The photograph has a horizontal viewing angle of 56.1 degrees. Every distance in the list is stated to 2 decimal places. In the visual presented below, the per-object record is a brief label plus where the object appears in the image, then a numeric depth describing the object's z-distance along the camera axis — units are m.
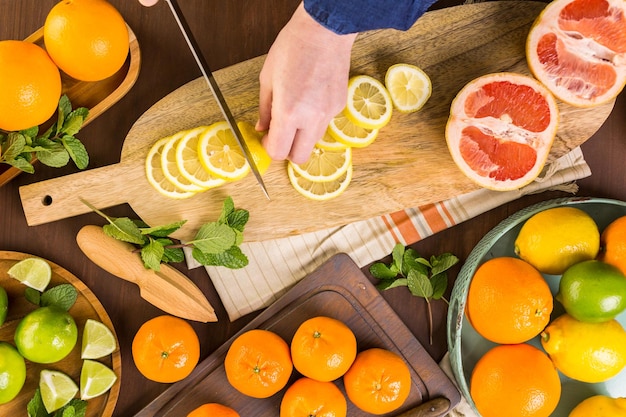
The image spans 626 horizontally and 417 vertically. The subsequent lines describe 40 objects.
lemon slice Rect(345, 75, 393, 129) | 1.51
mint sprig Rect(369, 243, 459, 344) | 1.60
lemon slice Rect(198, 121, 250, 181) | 1.49
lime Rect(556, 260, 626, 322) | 1.30
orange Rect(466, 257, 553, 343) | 1.35
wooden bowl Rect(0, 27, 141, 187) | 1.57
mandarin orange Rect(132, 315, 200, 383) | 1.47
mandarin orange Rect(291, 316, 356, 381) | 1.45
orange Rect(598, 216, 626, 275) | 1.40
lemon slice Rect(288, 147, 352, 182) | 1.54
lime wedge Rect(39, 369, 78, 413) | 1.47
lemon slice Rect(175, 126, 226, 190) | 1.51
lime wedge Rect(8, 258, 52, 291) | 1.51
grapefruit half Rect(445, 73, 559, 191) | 1.51
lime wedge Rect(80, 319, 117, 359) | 1.51
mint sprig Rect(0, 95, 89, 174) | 1.49
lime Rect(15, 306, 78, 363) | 1.41
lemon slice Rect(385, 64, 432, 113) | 1.56
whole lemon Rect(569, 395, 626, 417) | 1.36
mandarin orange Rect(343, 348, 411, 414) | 1.46
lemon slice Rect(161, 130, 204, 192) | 1.53
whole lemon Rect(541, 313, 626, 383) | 1.34
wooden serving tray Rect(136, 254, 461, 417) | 1.58
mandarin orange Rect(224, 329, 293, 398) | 1.46
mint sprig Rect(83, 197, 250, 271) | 1.51
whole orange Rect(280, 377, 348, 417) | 1.46
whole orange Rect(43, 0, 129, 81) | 1.41
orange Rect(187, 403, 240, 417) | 1.48
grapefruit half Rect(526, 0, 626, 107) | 1.52
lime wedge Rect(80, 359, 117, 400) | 1.51
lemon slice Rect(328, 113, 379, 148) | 1.51
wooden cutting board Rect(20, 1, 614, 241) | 1.57
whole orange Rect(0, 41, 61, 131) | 1.38
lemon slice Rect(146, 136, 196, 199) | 1.54
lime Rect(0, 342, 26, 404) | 1.39
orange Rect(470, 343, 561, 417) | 1.35
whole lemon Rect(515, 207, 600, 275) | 1.39
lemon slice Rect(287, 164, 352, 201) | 1.55
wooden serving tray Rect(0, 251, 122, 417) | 1.53
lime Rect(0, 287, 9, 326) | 1.45
